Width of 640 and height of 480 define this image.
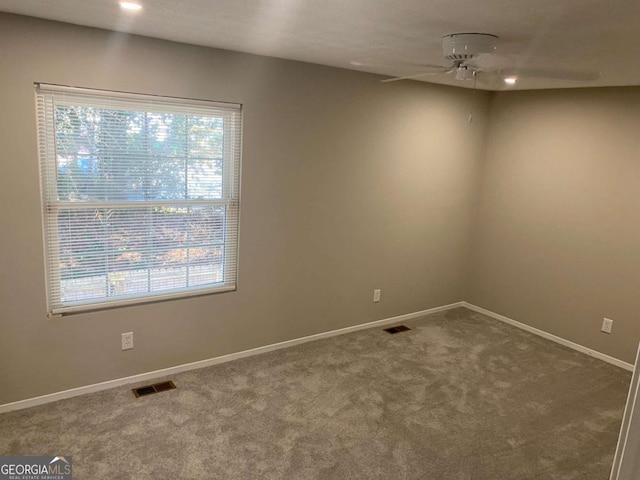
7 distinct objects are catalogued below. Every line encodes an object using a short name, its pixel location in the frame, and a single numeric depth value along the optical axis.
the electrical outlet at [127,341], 3.06
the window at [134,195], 2.67
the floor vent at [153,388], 3.01
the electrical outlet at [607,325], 3.88
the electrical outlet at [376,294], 4.32
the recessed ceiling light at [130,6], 2.06
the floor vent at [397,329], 4.30
